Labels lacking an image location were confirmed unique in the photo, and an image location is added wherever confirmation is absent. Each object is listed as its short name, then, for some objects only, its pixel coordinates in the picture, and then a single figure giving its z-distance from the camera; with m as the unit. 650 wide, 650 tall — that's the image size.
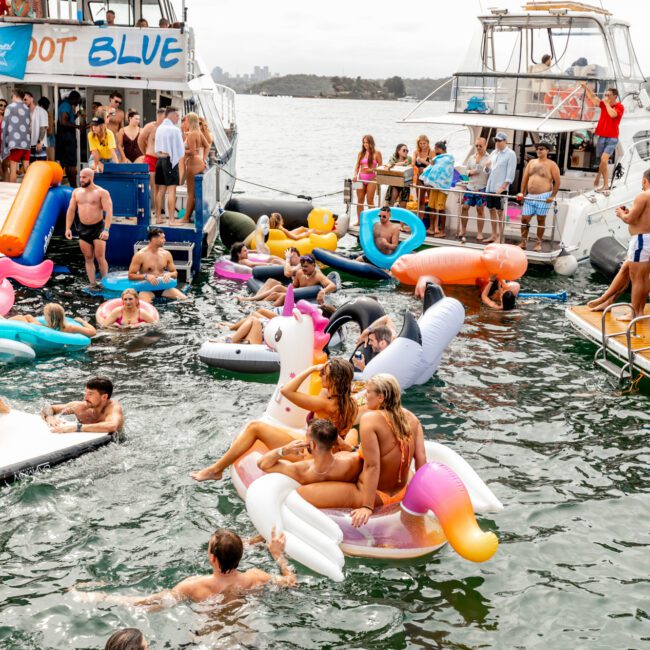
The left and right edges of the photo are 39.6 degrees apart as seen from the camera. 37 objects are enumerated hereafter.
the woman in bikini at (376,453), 7.11
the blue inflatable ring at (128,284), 14.07
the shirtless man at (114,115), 17.20
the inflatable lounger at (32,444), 8.02
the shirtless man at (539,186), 16.50
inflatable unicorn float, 6.76
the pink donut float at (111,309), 12.59
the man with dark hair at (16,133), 16.77
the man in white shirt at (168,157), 15.62
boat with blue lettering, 15.39
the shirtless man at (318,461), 7.16
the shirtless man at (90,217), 14.48
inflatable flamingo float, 13.01
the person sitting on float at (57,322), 11.83
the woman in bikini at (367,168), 19.33
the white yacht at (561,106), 17.39
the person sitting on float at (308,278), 13.60
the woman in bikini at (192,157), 16.44
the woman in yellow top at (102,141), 16.08
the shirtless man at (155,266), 14.11
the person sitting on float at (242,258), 16.30
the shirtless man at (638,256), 11.29
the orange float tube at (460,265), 14.78
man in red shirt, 17.38
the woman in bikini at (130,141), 16.88
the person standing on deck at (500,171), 16.75
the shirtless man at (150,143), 16.11
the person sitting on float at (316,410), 7.69
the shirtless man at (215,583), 6.21
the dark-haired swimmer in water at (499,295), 14.59
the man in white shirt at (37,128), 17.20
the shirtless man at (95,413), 8.75
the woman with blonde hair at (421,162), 18.19
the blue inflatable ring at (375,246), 16.50
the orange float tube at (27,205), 14.26
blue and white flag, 17.67
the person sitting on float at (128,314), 12.52
